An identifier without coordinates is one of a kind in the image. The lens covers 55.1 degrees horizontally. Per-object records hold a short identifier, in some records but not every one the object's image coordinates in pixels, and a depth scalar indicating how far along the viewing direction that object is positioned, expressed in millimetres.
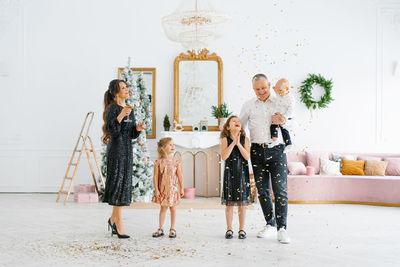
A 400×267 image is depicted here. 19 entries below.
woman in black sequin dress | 3652
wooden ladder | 7219
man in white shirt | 3625
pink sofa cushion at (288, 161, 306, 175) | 6527
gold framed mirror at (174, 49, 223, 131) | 7137
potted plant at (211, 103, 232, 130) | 6844
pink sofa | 6172
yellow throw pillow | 6484
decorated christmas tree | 6094
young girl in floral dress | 3752
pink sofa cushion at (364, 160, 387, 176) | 6430
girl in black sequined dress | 3654
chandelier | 4180
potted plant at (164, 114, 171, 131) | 6891
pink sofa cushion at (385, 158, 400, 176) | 6457
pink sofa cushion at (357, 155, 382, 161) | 6734
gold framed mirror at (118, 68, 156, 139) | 7199
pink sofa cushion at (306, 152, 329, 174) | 6732
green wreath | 7113
